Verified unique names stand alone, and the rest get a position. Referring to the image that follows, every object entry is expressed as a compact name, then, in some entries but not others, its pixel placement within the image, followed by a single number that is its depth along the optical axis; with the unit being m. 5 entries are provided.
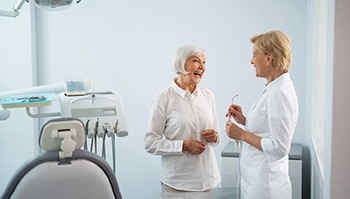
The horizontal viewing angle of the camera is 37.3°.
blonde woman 2.48
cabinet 3.61
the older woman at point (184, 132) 2.93
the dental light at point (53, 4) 2.57
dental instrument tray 2.79
